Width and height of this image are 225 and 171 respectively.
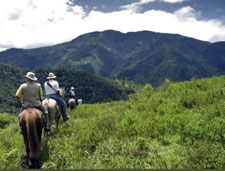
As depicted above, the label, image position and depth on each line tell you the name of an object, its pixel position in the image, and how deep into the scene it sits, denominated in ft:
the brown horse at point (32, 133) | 29.32
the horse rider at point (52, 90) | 43.11
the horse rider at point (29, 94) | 33.40
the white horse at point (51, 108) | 39.78
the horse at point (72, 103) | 81.61
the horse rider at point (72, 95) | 86.58
